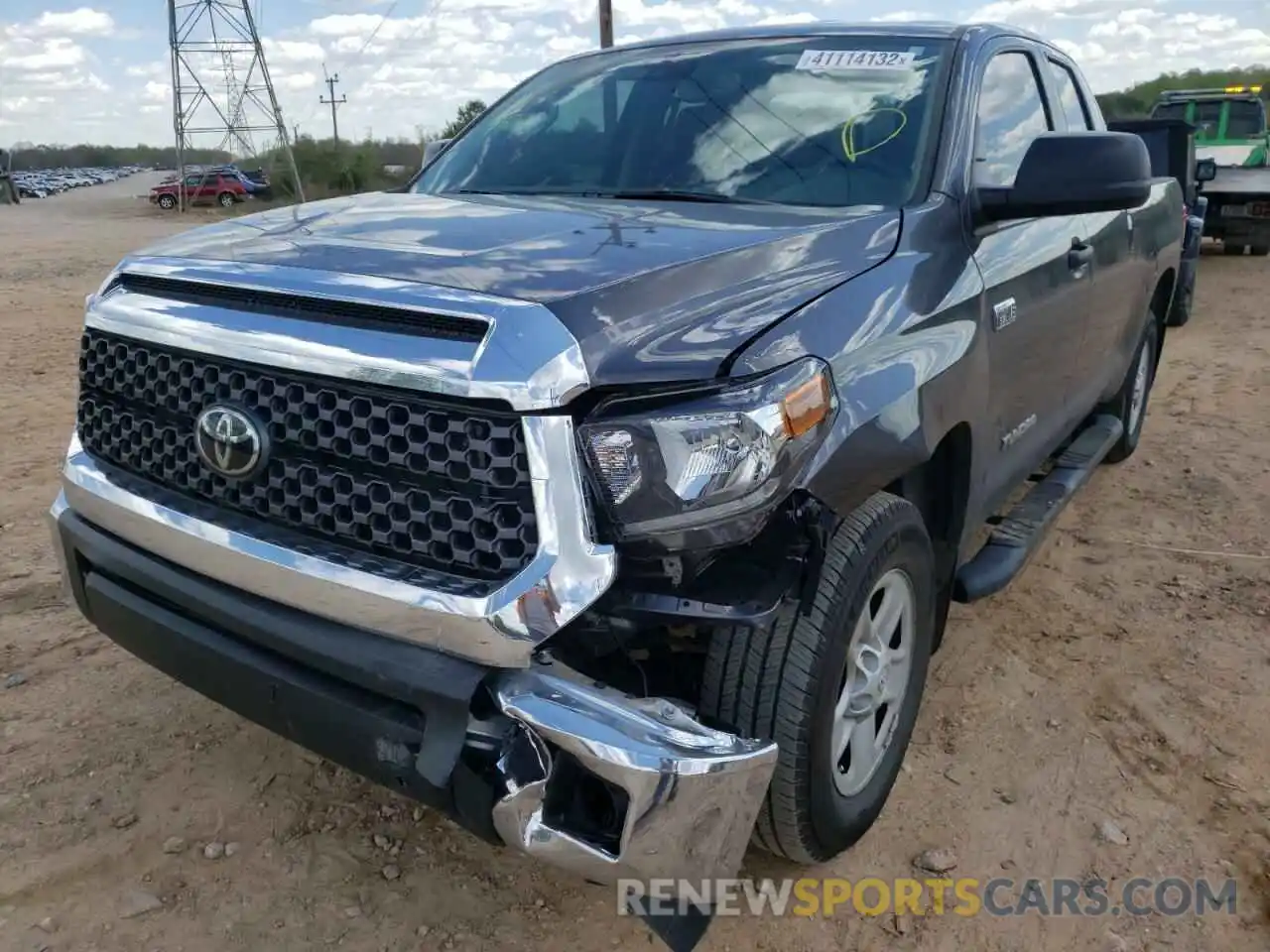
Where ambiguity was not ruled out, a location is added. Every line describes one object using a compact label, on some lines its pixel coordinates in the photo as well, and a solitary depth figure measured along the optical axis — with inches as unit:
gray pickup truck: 73.3
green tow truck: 526.3
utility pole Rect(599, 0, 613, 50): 796.6
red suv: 1763.0
